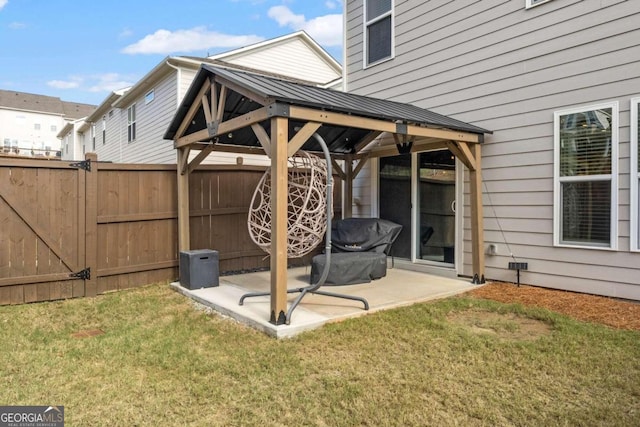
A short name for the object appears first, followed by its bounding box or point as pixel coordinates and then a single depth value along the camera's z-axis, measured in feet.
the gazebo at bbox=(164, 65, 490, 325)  12.83
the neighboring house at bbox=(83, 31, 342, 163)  38.19
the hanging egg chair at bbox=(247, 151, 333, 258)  16.11
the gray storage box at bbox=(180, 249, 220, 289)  17.97
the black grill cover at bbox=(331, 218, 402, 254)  20.77
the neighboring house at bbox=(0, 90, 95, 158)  108.99
